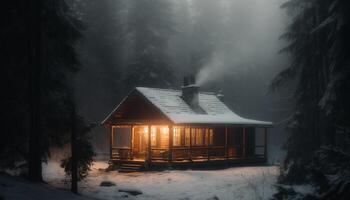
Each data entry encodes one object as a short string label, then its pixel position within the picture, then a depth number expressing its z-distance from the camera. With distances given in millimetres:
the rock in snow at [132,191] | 21141
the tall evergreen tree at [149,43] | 49156
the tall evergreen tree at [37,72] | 19234
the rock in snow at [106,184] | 23356
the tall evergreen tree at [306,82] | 22141
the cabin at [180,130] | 32094
